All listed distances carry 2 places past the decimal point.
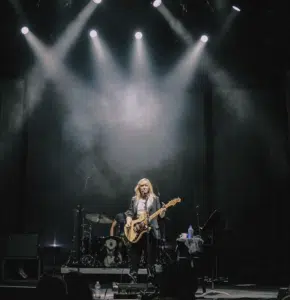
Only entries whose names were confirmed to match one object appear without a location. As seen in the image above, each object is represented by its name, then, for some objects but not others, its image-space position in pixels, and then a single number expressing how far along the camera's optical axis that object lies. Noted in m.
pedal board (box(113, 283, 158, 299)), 5.85
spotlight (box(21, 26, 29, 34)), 10.43
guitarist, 7.34
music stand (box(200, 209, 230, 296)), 7.47
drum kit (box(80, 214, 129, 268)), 9.17
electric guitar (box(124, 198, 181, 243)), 7.32
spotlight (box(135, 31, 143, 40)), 10.80
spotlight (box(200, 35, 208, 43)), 10.64
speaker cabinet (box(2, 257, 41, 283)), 9.03
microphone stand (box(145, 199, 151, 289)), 6.71
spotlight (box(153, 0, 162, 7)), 9.99
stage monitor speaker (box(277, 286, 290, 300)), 4.51
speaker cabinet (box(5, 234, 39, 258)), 8.99
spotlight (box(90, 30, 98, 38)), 10.71
